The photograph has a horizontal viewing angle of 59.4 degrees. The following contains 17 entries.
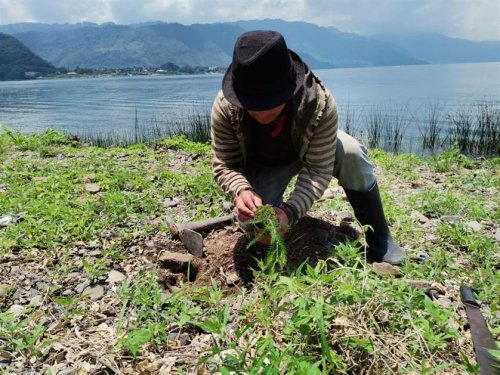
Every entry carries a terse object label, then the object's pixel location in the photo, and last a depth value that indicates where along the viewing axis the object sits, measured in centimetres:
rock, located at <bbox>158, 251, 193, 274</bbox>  274
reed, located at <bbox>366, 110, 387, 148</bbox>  1119
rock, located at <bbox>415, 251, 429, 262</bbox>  296
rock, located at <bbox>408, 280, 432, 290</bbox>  231
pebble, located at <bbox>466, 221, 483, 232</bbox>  343
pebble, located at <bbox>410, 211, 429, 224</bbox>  370
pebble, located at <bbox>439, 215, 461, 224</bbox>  366
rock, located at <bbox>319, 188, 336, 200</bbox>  410
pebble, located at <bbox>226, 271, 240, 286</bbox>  260
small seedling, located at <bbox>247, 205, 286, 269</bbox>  204
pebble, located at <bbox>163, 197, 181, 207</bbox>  413
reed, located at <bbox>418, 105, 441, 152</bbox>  1106
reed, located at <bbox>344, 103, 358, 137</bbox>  1200
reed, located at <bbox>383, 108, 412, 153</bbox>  1105
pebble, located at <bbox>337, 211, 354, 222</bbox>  351
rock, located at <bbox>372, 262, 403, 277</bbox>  245
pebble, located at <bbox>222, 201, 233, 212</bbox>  383
